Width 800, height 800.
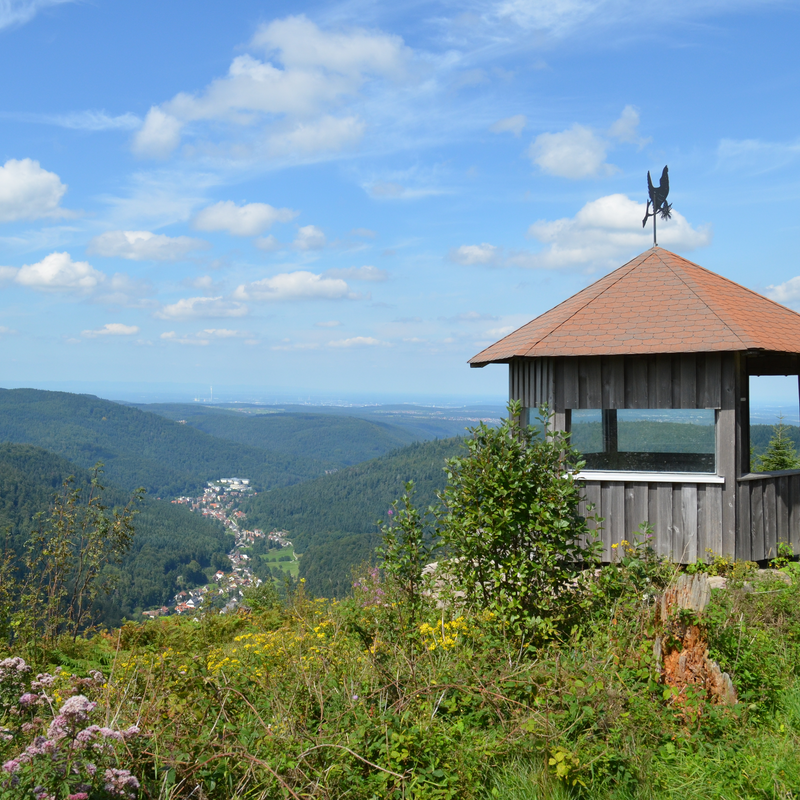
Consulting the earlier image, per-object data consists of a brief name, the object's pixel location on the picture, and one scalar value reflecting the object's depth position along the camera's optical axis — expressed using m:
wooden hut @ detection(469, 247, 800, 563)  7.39
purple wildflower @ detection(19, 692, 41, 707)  2.93
